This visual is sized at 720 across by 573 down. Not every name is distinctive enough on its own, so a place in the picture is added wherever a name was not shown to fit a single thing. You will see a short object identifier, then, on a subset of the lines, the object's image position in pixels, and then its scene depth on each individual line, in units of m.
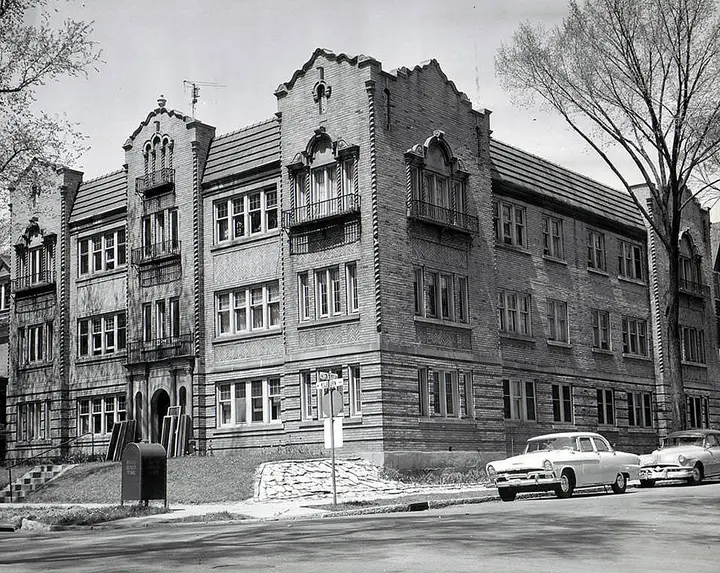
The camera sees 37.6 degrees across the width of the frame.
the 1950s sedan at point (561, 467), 23.91
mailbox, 23.64
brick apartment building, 33.91
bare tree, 34.59
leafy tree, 30.84
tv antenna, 44.81
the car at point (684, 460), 29.70
